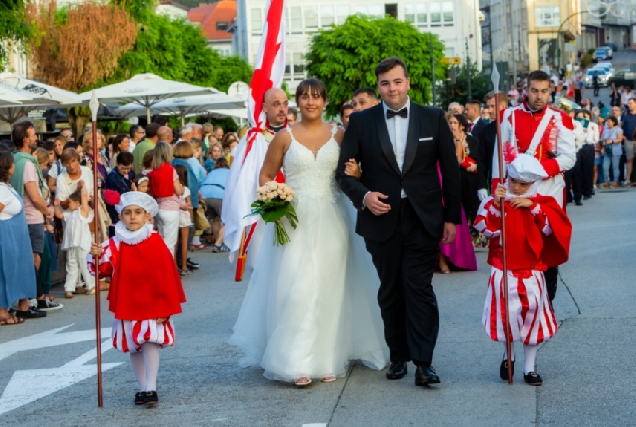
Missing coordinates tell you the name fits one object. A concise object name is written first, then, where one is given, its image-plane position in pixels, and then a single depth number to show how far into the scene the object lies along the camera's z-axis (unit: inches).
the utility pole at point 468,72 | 2018.3
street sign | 1769.2
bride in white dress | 317.7
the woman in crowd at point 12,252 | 479.4
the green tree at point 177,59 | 1991.4
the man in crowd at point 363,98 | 489.4
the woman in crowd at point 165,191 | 617.6
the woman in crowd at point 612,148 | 1137.4
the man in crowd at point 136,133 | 820.6
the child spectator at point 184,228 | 646.5
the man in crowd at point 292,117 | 553.8
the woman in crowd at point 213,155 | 837.9
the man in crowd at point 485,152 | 348.5
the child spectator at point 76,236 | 574.2
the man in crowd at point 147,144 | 713.6
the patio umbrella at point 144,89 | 955.3
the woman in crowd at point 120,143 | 691.4
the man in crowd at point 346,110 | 554.6
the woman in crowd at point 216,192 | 786.2
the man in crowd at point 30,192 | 511.2
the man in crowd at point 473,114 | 714.8
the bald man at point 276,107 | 380.5
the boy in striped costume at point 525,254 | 303.0
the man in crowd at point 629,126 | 1115.3
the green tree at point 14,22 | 765.3
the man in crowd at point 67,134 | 798.3
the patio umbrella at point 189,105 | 1169.4
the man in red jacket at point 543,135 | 335.6
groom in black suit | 306.8
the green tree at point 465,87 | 2231.8
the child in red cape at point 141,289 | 302.7
